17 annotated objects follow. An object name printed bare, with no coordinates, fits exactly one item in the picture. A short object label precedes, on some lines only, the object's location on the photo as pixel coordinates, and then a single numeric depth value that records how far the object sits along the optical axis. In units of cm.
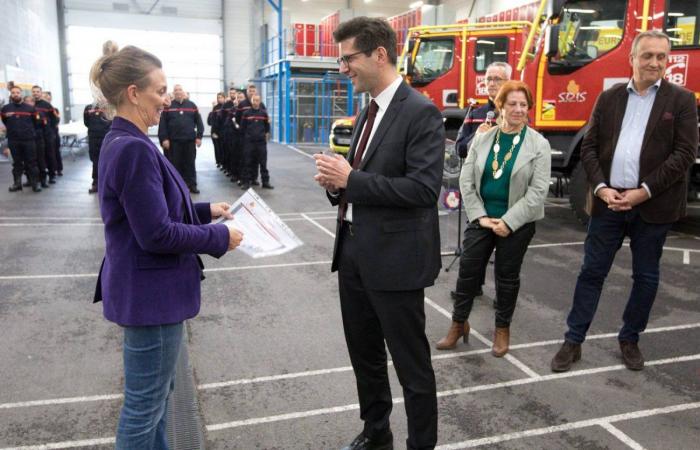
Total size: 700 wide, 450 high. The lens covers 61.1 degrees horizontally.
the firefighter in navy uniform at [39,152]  1087
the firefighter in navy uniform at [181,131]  1059
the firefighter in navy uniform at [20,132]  1034
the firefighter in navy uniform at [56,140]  1251
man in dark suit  220
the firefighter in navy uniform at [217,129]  1423
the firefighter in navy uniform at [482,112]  510
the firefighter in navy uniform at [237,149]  1206
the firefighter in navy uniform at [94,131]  1080
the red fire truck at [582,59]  724
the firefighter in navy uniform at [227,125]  1290
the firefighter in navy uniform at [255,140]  1130
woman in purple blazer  184
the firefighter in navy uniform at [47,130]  1132
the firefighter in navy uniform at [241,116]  1141
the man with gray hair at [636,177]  344
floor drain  286
